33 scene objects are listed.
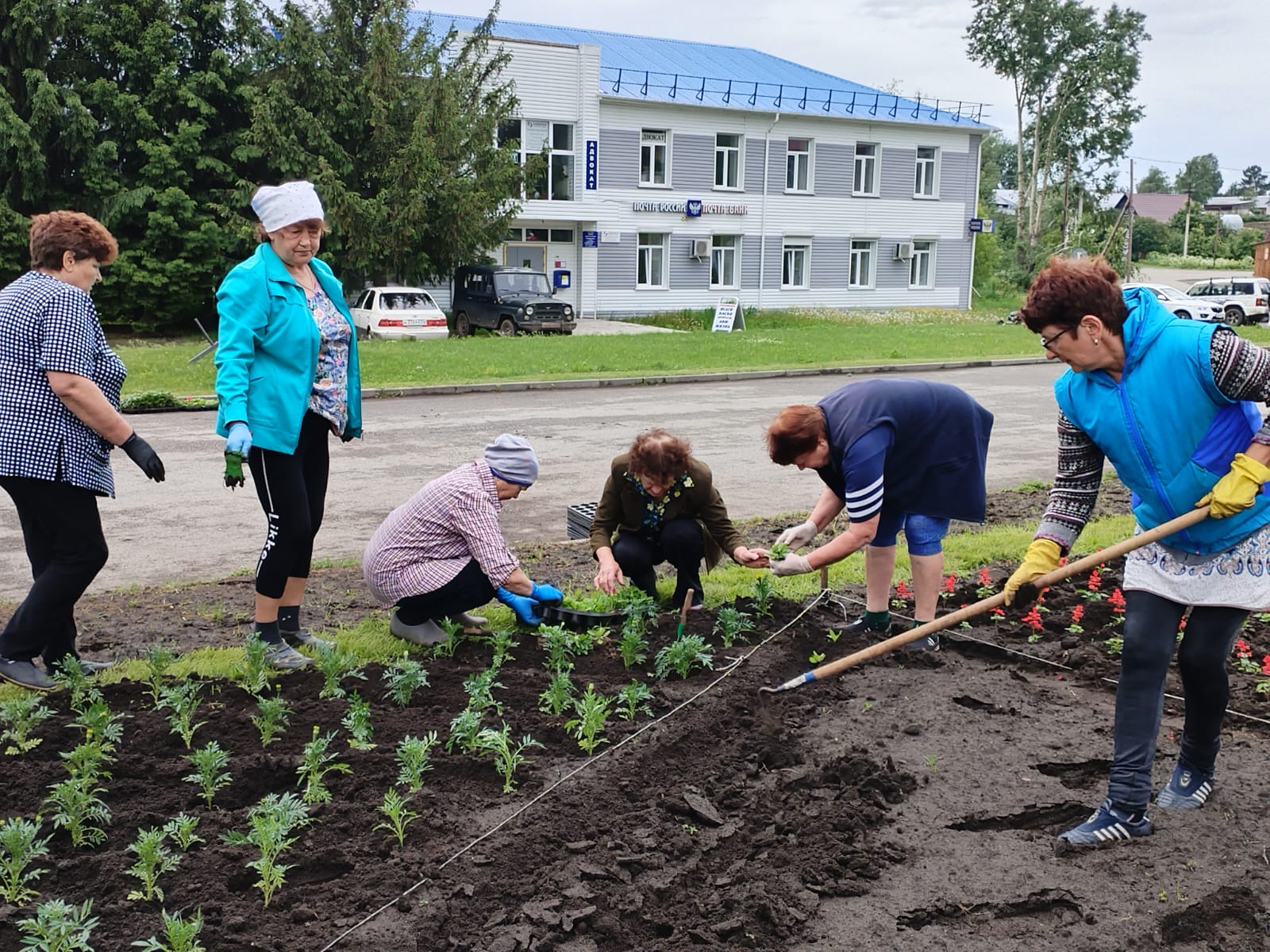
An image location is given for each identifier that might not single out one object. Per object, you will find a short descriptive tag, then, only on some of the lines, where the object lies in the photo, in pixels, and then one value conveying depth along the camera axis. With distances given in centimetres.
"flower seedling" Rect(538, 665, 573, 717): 466
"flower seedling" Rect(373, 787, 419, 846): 370
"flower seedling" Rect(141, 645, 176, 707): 486
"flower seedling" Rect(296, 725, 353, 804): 390
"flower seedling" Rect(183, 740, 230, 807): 392
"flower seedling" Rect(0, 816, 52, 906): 336
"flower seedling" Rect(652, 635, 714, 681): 518
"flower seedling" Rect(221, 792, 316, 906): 335
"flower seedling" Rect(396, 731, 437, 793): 400
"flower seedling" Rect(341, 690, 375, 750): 430
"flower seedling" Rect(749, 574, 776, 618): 599
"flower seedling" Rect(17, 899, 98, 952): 302
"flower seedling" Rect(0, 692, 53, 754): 426
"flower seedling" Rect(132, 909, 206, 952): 302
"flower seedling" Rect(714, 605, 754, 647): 562
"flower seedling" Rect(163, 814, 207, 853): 360
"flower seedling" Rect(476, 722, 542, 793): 409
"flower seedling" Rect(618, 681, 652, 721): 470
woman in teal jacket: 513
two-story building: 3612
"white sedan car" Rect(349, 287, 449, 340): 2700
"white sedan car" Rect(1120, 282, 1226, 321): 3472
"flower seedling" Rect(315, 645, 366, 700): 479
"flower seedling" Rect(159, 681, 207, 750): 437
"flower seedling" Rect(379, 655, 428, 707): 475
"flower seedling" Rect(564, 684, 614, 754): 440
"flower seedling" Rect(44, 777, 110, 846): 365
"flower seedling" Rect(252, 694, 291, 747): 438
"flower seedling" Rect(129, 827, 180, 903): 334
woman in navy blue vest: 497
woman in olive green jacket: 575
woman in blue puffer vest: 351
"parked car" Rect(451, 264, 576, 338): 2970
